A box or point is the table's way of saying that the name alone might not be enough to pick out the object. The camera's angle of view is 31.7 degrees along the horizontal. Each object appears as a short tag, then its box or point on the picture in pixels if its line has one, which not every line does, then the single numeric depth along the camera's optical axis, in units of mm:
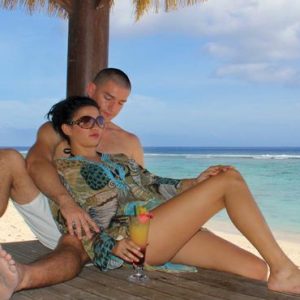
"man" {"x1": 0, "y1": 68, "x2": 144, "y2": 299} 2076
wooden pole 3428
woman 2270
